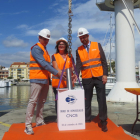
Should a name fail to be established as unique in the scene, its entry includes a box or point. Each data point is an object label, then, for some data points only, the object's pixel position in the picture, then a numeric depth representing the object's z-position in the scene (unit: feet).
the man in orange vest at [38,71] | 12.19
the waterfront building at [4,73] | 478.67
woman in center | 13.20
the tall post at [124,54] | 29.27
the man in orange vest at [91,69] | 12.89
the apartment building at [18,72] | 453.58
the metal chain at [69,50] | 11.74
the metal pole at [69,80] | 11.57
